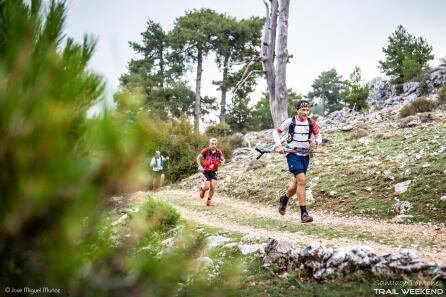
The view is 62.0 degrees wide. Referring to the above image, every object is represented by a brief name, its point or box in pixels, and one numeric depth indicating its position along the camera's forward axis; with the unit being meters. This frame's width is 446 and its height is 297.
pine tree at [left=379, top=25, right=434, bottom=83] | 35.41
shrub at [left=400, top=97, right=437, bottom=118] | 19.83
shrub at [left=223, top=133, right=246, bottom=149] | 26.91
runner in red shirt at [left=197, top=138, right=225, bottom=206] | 11.17
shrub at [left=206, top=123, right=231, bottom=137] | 29.30
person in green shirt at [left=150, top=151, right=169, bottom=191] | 15.18
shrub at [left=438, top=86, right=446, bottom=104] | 20.42
